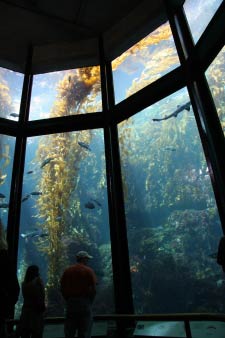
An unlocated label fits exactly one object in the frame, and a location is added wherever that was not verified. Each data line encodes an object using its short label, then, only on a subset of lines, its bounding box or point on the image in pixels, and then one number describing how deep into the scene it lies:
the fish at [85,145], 4.31
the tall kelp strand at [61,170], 4.36
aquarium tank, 2.96
